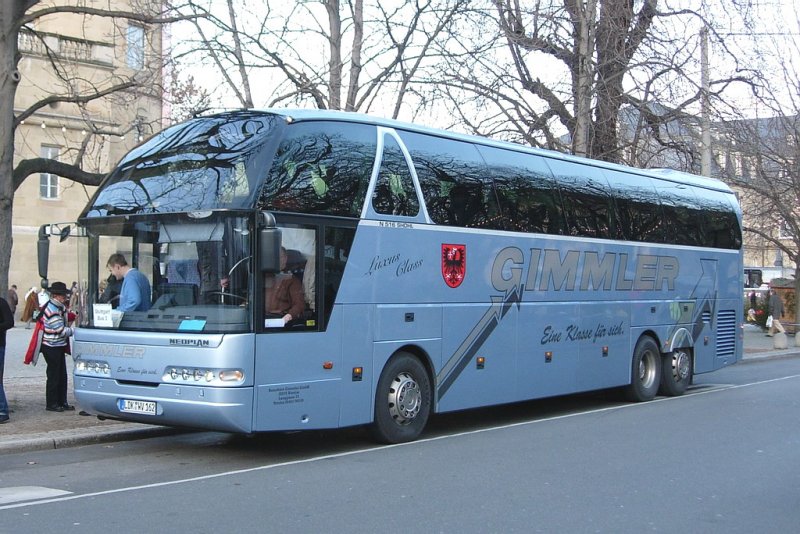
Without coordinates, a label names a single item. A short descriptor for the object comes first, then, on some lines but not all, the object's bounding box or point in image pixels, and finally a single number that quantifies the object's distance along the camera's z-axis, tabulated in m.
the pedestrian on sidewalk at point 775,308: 36.53
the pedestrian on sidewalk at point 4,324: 11.87
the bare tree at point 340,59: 15.79
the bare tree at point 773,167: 29.56
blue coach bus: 9.56
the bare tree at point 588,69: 19.91
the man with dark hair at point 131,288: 10.08
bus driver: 9.70
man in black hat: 12.77
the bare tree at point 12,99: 12.88
